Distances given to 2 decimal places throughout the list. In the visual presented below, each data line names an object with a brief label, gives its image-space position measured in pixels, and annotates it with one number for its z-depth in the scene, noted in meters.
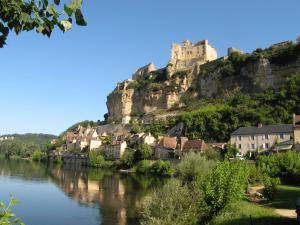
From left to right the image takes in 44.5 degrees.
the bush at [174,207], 18.92
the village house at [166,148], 59.77
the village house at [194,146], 54.11
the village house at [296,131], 45.19
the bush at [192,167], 33.31
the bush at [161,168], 51.75
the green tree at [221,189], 19.52
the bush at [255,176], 34.03
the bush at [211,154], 47.46
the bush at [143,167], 56.03
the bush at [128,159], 62.97
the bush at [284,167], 33.59
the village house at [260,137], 47.81
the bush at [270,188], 23.98
